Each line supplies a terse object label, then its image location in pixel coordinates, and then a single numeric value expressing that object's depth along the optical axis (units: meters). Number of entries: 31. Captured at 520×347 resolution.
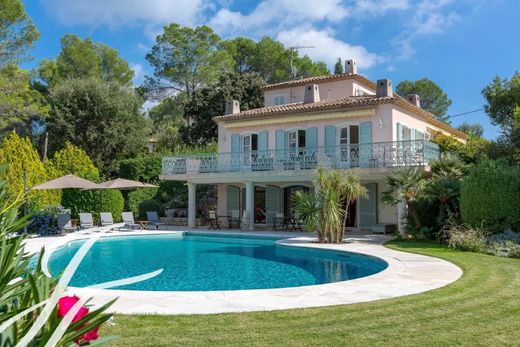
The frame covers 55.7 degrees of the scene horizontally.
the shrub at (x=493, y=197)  14.41
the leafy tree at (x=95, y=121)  36.03
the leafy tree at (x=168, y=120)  42.22
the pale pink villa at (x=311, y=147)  20.92
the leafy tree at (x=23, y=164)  24.95
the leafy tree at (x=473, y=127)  56.22
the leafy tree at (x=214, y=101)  35.97
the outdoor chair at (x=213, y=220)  23.85
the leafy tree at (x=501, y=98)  31.05
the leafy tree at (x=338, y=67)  46.53
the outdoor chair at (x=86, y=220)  21.98
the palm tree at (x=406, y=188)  17.23
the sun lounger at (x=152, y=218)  24.50
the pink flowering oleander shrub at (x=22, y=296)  1.53
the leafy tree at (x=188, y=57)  42.94
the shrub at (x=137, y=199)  28.86
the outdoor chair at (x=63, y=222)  20.88
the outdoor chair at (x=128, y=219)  23.55
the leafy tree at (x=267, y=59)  44.38
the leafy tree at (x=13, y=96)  25.95
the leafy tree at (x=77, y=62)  41.56
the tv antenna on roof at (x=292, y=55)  35.20
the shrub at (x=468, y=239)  13.61
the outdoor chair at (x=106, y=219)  23.11
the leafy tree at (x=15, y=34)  26.19
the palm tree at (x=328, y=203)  16.58
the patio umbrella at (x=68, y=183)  22.08
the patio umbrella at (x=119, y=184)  23.97
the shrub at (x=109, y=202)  27.20
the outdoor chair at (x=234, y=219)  25.12
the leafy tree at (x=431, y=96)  52.97
